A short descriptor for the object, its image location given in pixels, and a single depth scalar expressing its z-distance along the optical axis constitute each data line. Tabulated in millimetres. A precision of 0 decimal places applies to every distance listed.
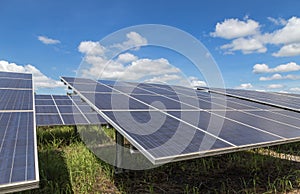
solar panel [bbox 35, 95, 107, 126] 9130
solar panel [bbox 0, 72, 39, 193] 2715
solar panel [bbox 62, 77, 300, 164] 3719
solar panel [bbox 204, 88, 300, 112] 8777
